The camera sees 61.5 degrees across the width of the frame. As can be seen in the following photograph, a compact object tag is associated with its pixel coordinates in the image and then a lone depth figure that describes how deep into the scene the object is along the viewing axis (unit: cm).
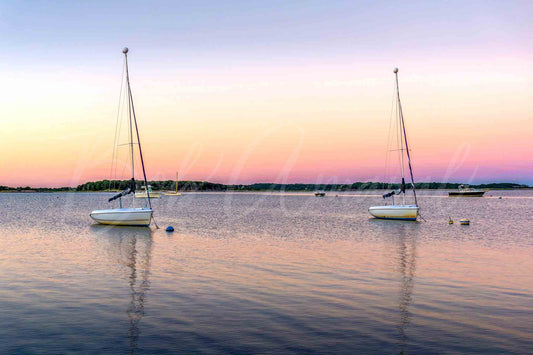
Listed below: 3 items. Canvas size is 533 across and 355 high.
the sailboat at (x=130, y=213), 5019
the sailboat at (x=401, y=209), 6050
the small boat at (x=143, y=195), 18550
